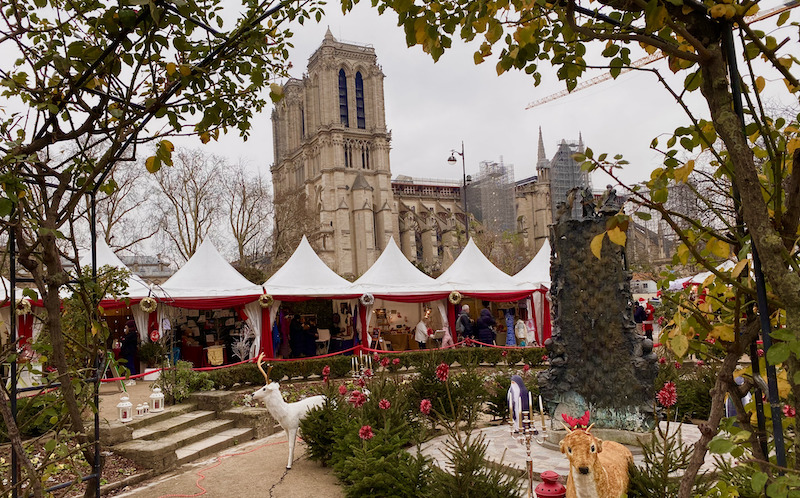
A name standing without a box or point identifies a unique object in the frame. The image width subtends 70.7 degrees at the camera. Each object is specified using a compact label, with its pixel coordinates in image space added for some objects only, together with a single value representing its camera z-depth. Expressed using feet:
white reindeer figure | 25.23
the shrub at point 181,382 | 35.19
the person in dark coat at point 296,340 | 53.06
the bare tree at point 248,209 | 98.27
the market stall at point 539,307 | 58.08
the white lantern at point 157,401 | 32.32
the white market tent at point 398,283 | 55.47
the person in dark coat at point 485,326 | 52.34
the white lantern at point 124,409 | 28.50
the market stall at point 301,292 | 51.72
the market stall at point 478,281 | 57.26
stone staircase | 25.49
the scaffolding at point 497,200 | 223.30
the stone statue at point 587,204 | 23.38
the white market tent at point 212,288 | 47.88
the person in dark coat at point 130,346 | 47.91
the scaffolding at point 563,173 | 227.81
